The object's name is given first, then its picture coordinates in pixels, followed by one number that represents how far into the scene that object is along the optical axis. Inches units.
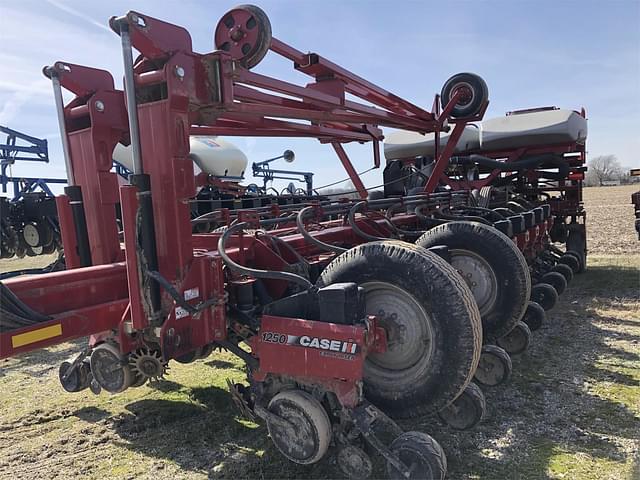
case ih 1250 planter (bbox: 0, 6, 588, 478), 91.2
